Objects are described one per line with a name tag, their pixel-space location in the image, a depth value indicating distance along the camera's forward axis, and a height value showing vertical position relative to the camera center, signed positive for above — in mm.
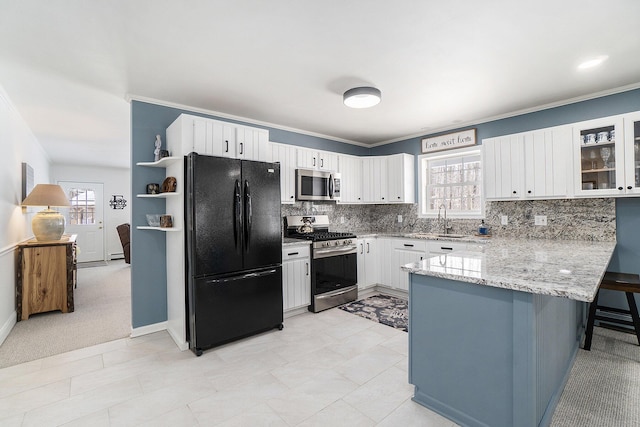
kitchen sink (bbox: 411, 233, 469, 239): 4035 -304
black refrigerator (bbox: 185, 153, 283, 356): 2768 -330
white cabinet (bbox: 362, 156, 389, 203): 4945 +565
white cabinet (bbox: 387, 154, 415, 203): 4727 +565
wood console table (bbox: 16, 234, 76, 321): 3672 -753
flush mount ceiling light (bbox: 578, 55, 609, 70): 2508 +1270
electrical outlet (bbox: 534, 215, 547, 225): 3592 -90
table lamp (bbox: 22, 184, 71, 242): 3951 +27
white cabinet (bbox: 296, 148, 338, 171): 4246 +802
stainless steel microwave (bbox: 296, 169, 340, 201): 4188 +427
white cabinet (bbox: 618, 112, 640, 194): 2809 +542
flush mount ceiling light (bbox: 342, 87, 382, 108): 2979 +1168
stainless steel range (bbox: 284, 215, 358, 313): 3848 -649
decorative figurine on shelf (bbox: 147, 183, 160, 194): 3195 +295
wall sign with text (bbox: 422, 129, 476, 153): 4245 +1063
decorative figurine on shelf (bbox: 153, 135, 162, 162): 3178 +704
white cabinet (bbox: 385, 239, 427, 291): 4141 -587
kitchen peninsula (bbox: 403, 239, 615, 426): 1509 -684
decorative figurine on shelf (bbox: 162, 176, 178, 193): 3023 +317
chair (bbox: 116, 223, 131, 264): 6907 -477
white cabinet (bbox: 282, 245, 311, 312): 3604 -759
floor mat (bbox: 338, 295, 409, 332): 3494 -1228
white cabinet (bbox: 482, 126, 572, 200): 3230 +547
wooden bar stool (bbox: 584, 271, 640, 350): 2553 -652
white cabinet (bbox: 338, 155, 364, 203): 4773 +574
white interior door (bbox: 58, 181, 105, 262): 7891 -9
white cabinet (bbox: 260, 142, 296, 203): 3992 +680
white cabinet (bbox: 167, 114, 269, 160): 2947 +804
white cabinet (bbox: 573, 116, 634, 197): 2885 +538
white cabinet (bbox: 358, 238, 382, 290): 4422 -731
